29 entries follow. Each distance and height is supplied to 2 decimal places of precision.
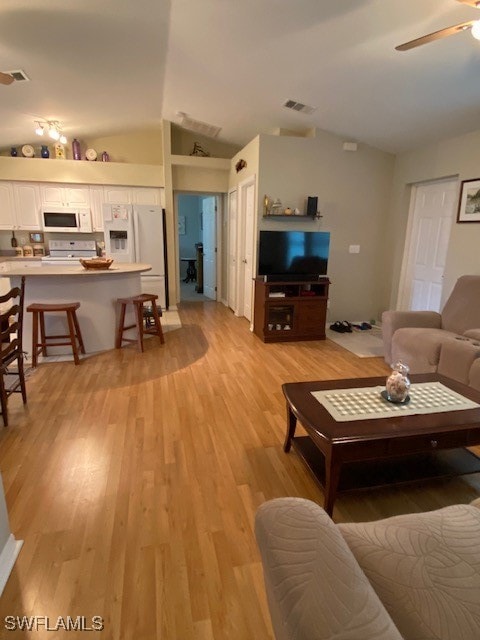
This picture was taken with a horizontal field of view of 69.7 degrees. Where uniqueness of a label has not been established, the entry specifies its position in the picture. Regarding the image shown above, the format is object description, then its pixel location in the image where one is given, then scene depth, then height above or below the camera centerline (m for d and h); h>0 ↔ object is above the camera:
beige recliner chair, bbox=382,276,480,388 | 2.74 -0.84
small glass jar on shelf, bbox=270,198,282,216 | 4.66 +0.38
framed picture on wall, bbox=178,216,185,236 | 10.20 +0.28
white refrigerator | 5.65 -0.04
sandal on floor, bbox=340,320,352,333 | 5.08 -1.28
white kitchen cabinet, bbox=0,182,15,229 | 5.65 +0.40
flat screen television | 4.49 -0.21
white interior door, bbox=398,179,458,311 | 4.44 -0.05
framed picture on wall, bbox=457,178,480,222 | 3.82 +0.44
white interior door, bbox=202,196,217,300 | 6.95 -0.25
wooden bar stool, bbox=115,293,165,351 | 3.97 -0.99
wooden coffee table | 1.57 -0.92
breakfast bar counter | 3.65 -0.66
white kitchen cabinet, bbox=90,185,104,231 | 5.93 +0.47
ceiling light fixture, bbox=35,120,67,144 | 4.90 +1.51
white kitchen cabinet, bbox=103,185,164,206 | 5.98 +0.67
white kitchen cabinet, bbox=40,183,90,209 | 5.79 +0.62
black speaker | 4.75 +0.44
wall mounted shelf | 4.67 +0.29
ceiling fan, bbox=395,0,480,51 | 1.68 +1.09
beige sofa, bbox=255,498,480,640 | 0.68 -0.87
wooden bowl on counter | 3.90 -0.33
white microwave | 5.81 +0.22
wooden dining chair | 2.42 -0.85
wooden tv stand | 4.50 -0.93
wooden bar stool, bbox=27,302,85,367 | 3.44 -0.98
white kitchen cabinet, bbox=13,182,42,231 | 5.70 +0.45
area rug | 4.16 -1.33
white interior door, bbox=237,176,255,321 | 5.00 -0.14
